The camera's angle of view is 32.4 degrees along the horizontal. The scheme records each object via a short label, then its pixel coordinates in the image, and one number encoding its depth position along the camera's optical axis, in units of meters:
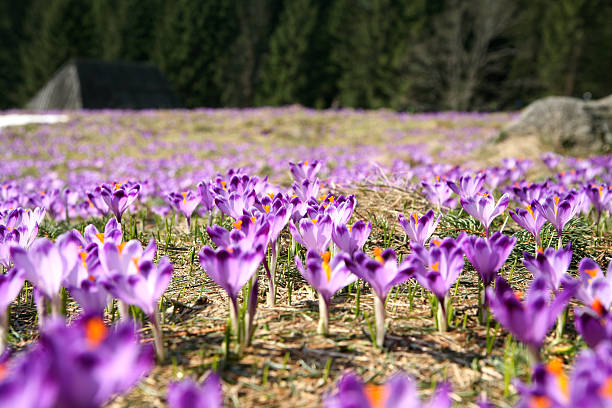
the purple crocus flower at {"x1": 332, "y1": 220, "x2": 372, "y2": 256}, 0.83
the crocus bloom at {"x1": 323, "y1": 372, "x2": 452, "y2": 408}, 0.62
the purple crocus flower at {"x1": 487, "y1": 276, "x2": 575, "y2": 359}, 0.69
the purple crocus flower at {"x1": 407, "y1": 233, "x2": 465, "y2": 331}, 0.78
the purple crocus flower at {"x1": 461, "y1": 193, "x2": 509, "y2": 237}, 0.94
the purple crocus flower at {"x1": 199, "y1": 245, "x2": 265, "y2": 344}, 0.76
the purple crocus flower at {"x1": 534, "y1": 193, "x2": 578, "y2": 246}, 0.92
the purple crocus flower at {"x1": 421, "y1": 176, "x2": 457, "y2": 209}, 1.16
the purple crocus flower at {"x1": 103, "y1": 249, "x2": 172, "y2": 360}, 0.73
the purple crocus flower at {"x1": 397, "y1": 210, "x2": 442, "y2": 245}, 0.89
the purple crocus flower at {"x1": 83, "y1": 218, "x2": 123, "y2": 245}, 0.83
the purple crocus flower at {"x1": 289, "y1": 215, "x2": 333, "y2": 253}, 0.85
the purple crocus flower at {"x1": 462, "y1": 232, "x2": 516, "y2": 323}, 0.80
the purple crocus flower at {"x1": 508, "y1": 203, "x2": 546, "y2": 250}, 0.92
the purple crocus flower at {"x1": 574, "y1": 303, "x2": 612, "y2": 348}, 0.71
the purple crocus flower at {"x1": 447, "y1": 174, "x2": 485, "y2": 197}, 1.07
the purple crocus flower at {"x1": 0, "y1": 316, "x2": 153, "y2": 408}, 0.60
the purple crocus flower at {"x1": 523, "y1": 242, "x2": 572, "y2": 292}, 0.80
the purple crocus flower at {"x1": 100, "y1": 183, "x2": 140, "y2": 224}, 0.98
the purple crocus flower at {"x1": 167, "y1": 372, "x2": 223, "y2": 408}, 0.62
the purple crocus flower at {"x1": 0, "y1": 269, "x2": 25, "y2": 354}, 0.74
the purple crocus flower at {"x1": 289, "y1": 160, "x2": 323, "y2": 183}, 1.20
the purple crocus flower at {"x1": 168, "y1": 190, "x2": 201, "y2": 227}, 1.11
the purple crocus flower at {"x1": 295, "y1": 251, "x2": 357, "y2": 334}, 0.77
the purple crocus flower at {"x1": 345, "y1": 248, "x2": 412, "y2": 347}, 0.76
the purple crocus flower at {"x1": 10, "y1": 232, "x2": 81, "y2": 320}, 0.75
